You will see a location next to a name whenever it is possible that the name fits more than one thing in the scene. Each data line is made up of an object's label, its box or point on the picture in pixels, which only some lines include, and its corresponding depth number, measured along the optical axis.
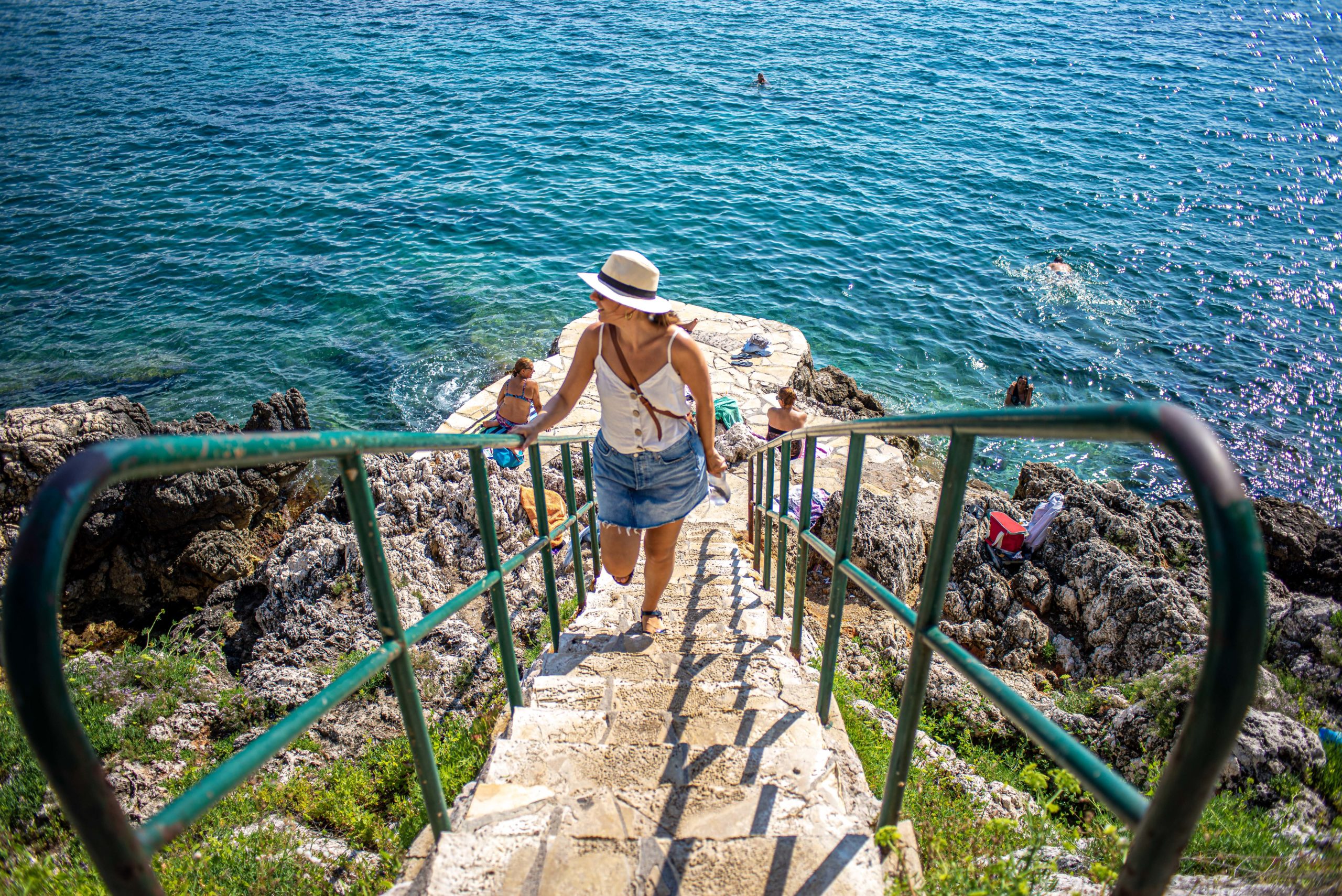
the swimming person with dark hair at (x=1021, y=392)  10.48
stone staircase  1.93
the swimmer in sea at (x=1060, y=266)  15.67
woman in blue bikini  8.40
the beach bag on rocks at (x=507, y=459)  8.13
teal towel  9.02
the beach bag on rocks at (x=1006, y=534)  7.11
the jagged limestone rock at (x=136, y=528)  7.34
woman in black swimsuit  7.72
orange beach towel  6.89
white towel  7.28
